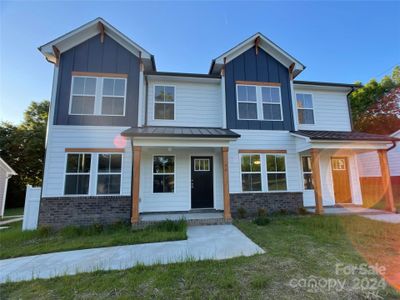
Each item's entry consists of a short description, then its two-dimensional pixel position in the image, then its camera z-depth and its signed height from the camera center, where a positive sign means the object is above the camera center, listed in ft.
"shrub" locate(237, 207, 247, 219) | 25.96 -4.03
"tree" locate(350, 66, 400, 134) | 60.85 +23.80
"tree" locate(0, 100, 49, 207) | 61.62 +9.85
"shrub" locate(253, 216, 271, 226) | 22.87 -4.53
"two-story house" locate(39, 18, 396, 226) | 24.40 +6.23
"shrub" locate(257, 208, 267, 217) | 26.09 -4.04
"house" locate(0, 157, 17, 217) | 43.78 +1.72
